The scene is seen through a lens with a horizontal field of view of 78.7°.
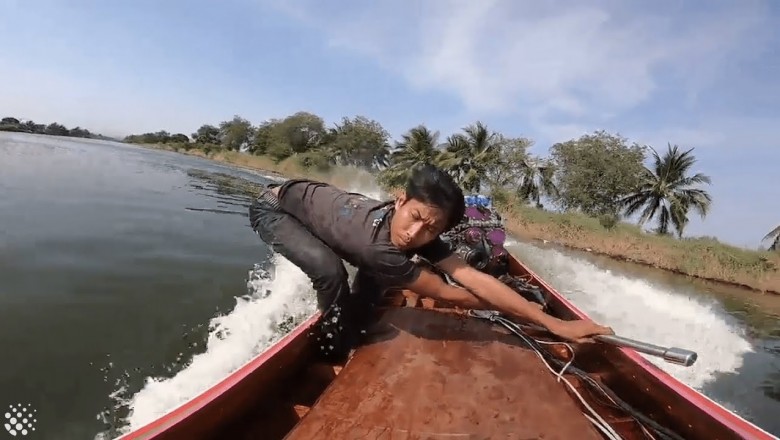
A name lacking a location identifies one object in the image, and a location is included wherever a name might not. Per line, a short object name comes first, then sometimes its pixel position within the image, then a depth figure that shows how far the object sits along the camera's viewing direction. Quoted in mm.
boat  1960
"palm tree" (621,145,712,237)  25078
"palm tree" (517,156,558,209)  28402
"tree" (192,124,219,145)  79119
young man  2320
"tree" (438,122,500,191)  28103
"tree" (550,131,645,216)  26344
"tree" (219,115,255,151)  68750
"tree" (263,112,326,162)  50500
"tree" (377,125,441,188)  31203
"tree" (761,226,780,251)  24564
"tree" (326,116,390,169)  45281
